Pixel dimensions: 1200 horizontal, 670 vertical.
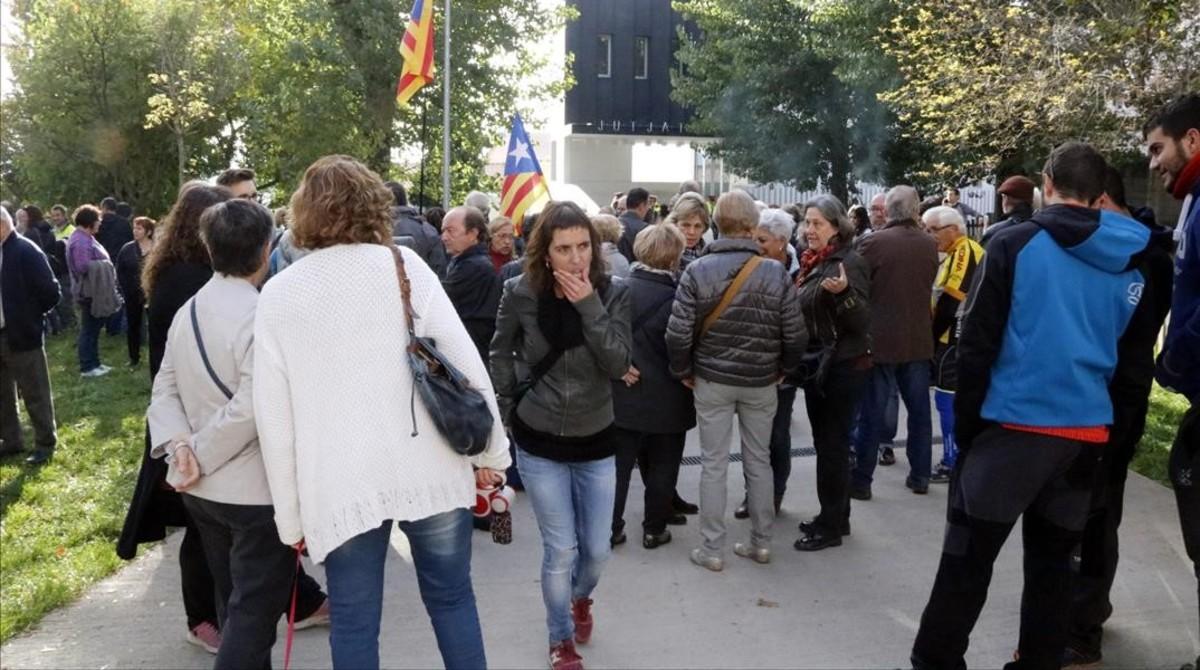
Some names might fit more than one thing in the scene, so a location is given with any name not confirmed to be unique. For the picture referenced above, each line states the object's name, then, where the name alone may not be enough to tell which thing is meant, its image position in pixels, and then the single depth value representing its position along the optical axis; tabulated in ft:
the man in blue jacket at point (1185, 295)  11.94
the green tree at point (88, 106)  90.02
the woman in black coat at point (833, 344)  18.29
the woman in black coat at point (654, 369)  17.81
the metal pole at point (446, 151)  44.04
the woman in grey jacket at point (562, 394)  12.95
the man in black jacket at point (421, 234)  23.41
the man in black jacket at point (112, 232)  48.03
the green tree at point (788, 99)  83.05
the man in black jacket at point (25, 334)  23.90
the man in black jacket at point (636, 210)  27.40
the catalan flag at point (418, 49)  39.81
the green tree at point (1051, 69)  28.96
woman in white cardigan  9.38
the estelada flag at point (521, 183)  32.45
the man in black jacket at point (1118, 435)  12.87
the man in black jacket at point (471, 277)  20.11
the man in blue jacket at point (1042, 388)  11.67
